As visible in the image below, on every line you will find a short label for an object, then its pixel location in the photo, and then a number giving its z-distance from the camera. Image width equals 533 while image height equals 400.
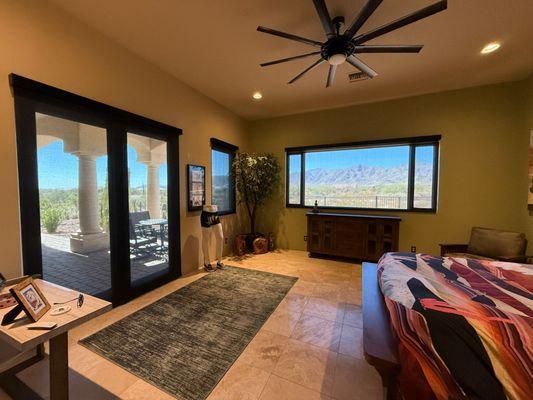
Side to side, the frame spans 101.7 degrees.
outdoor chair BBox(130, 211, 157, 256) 2.85
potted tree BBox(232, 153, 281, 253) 4.48
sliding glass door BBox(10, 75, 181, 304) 1.91
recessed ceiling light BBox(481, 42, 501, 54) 2.48
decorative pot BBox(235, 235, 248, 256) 4.61
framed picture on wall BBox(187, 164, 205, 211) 3.54
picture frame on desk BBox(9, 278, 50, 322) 1.16
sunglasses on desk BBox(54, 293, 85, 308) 1.34
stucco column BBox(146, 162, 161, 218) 3.08
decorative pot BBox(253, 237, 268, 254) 4.65
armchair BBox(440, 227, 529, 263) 2.76
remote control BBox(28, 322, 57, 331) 1.11
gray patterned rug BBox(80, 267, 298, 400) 1.63
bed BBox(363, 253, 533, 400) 0.99
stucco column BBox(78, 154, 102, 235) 2.44
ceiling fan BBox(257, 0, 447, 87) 1.54
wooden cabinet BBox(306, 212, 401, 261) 3.83
